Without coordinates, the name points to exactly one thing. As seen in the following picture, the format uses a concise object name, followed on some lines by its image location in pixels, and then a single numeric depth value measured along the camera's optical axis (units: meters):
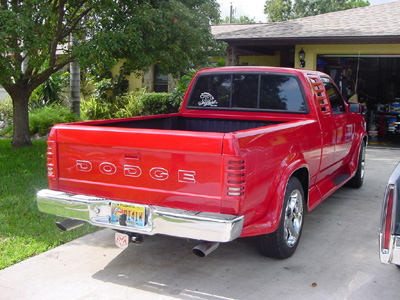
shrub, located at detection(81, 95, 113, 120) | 16.70
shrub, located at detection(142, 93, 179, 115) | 15.78
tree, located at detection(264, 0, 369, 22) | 43.34
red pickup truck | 3.56
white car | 3.15
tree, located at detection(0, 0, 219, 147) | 8.02
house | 12.88
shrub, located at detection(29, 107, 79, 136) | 13.90
